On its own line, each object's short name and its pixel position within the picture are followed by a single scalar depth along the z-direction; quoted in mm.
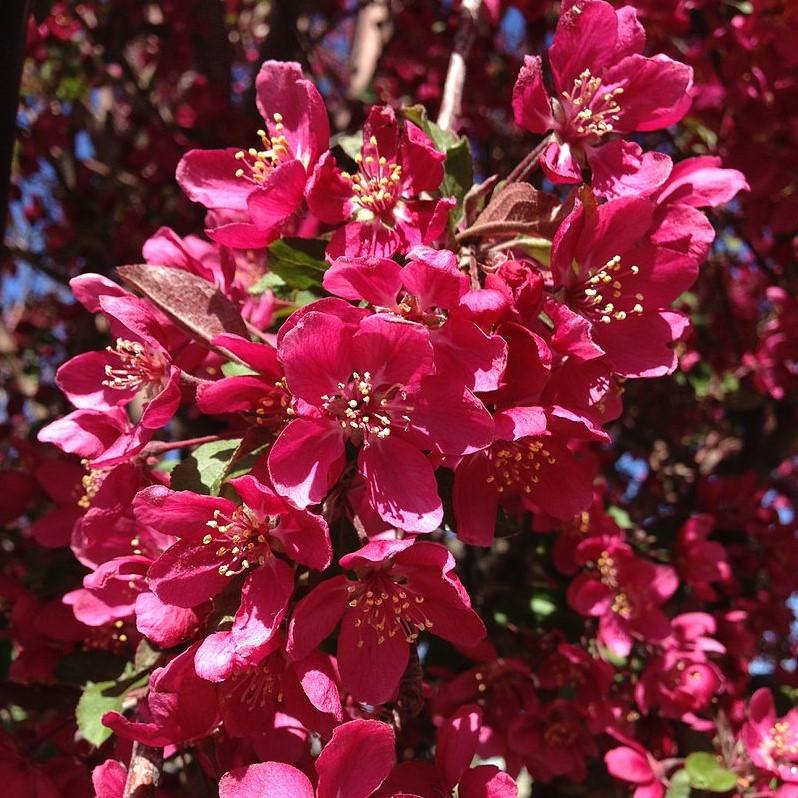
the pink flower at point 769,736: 278
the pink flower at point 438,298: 170
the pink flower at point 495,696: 270
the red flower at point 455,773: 182
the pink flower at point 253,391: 175
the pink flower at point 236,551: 165
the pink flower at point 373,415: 166
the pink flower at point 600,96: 203
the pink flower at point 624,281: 190
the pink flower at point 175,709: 171
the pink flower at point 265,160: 203
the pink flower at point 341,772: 163
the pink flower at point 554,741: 267
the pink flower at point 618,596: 279
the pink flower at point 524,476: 181
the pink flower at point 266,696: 178
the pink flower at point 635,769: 269
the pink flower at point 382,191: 199
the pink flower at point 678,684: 287
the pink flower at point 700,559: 315
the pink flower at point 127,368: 192
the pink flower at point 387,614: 172
